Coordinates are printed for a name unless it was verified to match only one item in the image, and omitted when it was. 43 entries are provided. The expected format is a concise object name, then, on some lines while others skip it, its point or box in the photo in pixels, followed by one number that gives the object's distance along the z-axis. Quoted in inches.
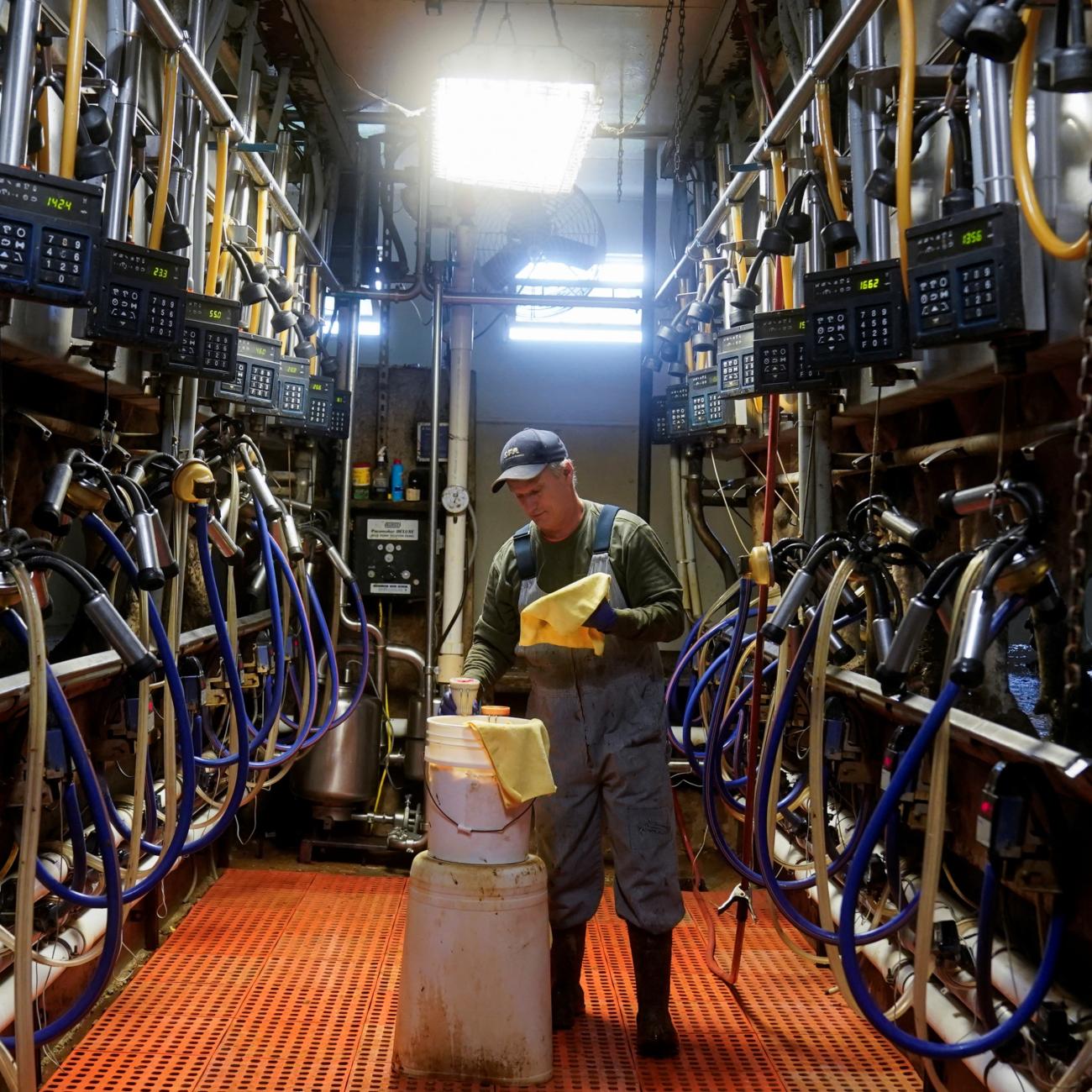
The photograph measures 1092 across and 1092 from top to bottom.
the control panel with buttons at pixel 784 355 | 118.4
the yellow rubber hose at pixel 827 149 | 116.9
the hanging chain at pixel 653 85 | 183.9
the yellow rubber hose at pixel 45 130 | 95.7
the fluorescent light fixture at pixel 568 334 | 260.8
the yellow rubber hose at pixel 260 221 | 165.8
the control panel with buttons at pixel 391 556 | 228.8
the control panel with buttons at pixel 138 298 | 106.3
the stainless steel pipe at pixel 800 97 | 105.5
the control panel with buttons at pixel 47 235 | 82.9
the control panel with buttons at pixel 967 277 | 81.3
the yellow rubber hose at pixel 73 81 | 92.9
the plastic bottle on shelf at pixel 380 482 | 234.8
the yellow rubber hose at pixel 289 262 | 195.5
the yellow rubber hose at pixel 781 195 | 136.9
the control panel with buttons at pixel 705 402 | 176.7
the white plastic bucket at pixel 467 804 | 101.9
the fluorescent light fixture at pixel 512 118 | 143.6
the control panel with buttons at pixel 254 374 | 150.8
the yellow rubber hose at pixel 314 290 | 218.2
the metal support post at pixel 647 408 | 229.9
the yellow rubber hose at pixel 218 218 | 136.3
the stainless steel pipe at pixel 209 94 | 114.7
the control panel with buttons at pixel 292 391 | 175.6
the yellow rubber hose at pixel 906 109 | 89.4
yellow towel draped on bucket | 100.2
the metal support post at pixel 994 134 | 87.9
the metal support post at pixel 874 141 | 113.4
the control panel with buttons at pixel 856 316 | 102.5
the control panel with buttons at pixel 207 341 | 124.6
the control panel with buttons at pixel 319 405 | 193.3
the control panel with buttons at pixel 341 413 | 211.3
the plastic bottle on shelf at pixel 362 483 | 236.1
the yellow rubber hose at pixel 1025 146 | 71.5
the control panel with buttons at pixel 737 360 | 146.3
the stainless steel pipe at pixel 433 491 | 217.5
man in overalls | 111.7
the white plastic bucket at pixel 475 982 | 99.5
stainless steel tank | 201.8
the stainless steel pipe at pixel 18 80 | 88.2
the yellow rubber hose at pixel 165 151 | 118.8
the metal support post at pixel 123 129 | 119.8
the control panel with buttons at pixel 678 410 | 195.5
